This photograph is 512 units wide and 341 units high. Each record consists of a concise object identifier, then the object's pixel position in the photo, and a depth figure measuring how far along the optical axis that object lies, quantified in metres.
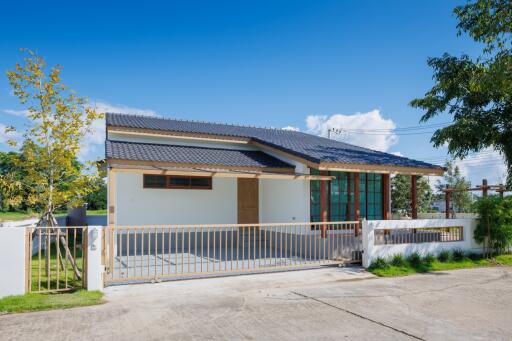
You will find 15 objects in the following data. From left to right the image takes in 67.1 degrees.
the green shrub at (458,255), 10.48
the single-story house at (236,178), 11.17
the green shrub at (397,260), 9.48
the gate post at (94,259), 6.69
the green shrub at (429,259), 9.98
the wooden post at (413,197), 12.55
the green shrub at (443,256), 10.24
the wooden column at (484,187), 14.55
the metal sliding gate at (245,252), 7.82
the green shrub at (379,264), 9.24
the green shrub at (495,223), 10.77
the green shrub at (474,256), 10.82
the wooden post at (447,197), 16.95
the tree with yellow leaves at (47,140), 7.36
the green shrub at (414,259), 9.77
